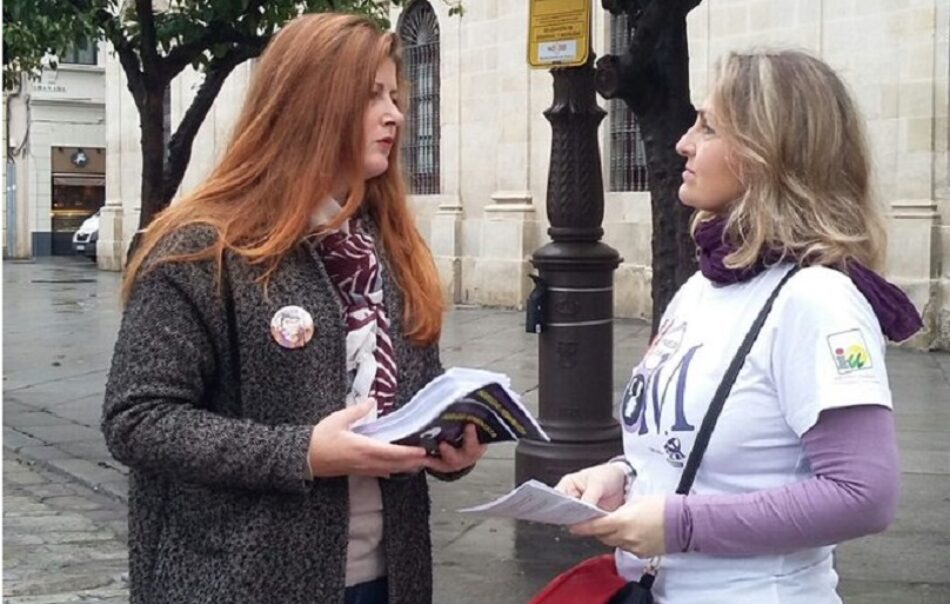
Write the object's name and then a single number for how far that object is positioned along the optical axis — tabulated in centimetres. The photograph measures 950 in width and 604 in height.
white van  3256
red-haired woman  227
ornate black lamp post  706
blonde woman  208
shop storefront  3728
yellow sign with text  701
